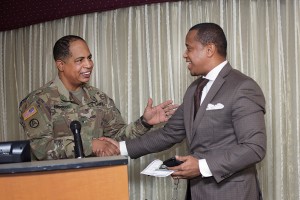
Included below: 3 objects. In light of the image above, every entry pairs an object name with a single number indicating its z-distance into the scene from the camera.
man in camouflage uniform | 3.12
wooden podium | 1.89
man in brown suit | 2.58
